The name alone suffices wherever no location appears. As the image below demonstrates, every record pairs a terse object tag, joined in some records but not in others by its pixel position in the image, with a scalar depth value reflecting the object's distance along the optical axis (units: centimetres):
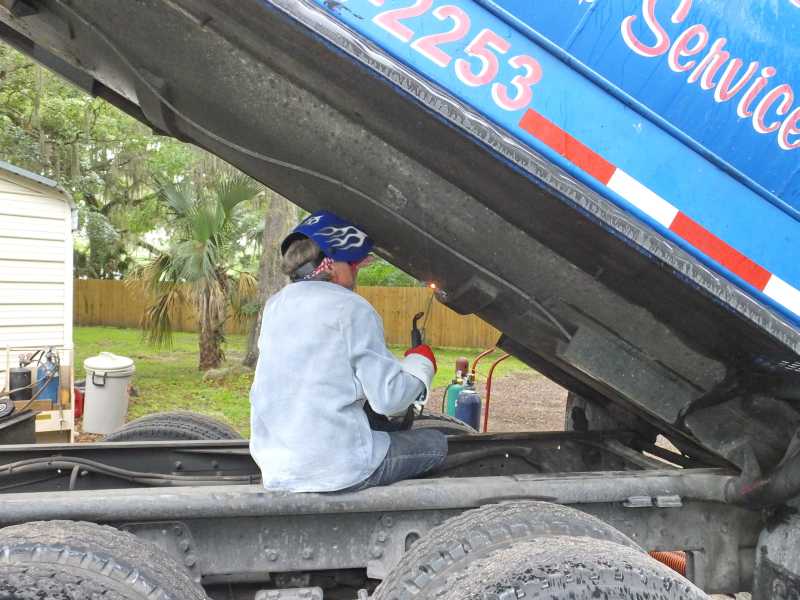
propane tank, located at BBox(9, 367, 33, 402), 735
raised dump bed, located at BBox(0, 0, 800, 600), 199
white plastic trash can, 818
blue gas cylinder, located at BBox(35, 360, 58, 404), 797
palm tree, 1109
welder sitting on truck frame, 250
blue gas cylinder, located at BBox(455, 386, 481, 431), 627
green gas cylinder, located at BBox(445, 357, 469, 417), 680
